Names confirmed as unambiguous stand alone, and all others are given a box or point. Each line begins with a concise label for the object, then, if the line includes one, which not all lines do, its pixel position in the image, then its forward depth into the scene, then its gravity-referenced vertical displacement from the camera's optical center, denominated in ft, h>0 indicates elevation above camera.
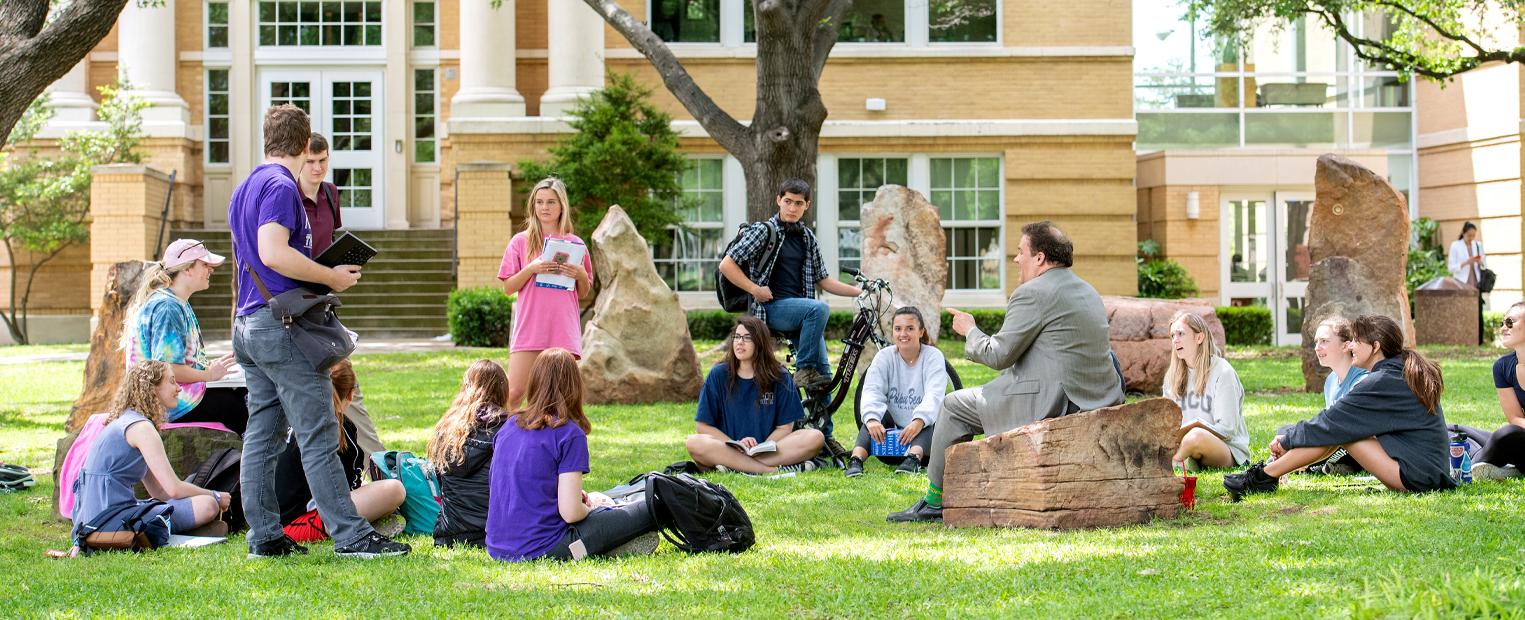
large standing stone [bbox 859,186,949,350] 50.06 +0.77
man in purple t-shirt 19.97 -1.04
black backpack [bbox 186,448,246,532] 23.99 -3.29
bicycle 33.73 -1.63
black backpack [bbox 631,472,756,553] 21.15 -3.53
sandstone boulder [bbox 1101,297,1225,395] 44.45 -2.12
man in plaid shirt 33.37 -0.12
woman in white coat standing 75.20 +0.58
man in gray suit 22.99 -1.10
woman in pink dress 31.14 -0.23
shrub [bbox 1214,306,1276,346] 72.79 -2.63
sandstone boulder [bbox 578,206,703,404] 43.91 -1.52
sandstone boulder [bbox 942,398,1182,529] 22.20 -3.15
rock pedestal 68.28 -2.02
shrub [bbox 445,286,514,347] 67.51 -1.80
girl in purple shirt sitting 20.53 -2.98
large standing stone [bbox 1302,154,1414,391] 44.57 +0.74
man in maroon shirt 21.45 +1.22
